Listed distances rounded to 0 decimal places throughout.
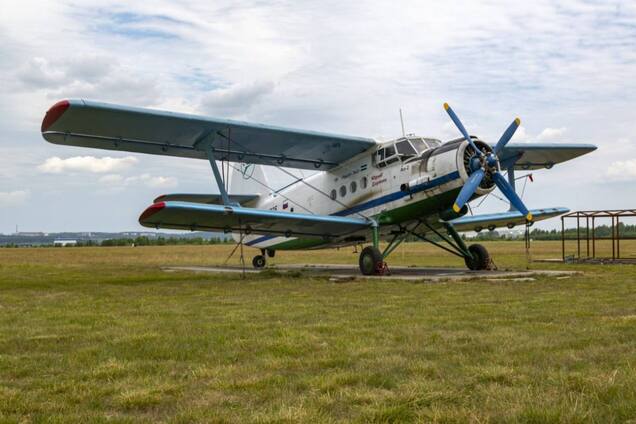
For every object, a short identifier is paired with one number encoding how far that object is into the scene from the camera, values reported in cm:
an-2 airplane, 1555
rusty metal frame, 2466
